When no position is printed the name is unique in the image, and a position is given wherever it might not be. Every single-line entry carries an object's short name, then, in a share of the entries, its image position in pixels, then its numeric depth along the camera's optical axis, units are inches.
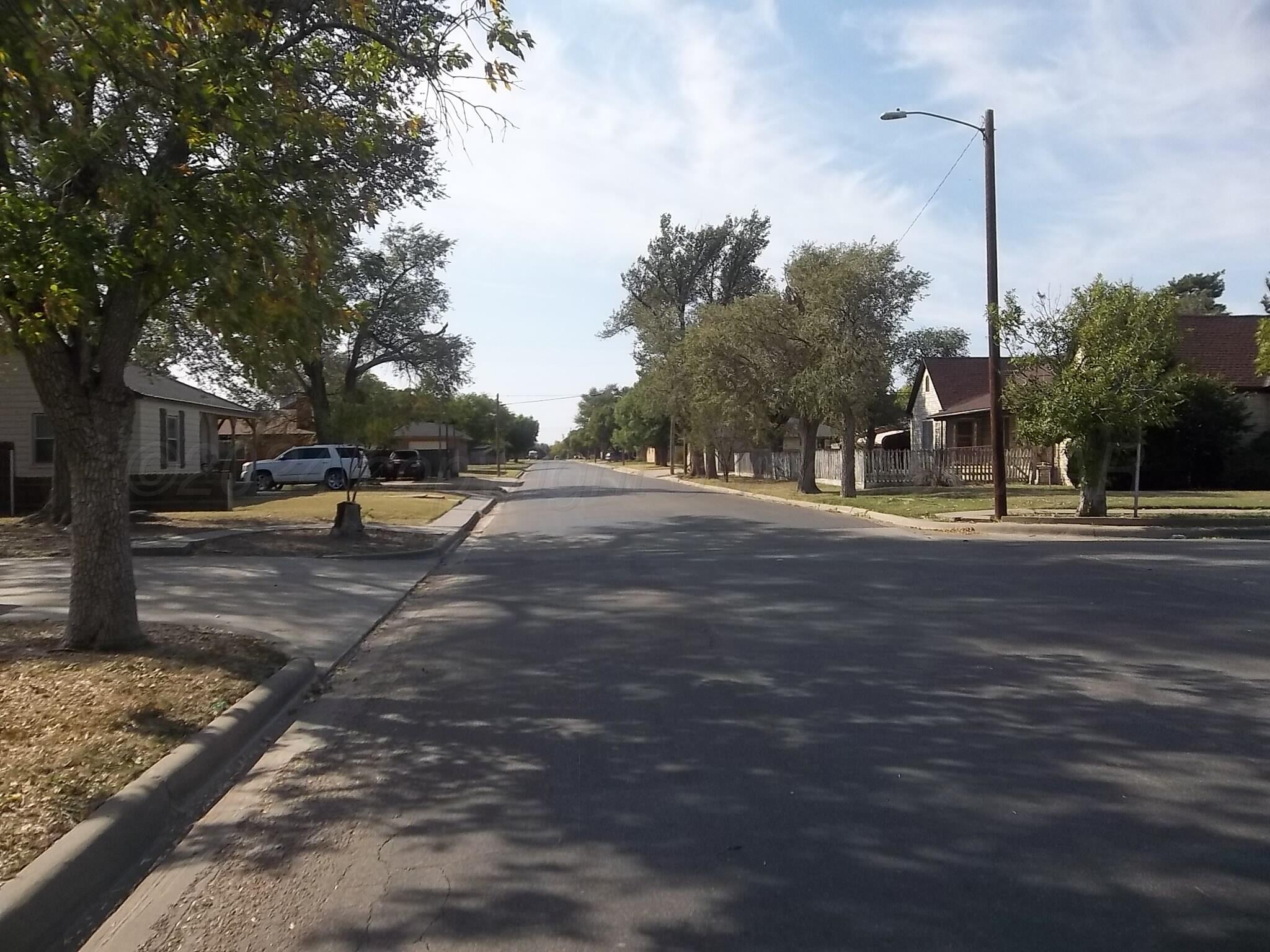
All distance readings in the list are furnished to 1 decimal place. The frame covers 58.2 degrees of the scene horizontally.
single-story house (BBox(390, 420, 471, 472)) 2744.8
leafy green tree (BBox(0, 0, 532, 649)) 308.8
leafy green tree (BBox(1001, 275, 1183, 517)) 861.8
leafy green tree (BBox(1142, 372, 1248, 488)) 1291.8
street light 942.4
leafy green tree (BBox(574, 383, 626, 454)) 5531.5
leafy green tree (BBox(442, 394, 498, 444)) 4005.9
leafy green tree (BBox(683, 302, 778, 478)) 1475.1
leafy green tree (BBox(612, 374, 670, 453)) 2281.9
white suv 1656.0
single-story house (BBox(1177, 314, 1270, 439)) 1384.1
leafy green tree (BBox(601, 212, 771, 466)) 2394.2
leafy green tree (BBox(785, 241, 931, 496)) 1349.7
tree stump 788.6
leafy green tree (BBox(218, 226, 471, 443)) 1604.3
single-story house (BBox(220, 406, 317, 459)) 2343.8
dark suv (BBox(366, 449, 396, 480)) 2018.9
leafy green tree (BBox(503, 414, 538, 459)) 5551.2
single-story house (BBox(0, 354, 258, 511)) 1058.7
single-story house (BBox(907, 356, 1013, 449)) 1720.0
